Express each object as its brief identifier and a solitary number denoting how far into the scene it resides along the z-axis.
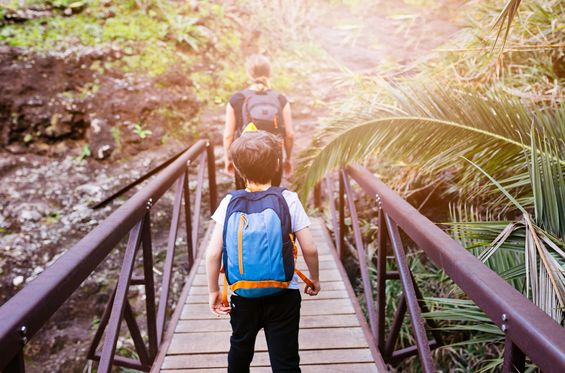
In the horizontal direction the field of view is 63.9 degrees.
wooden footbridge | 1.23
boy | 1.94
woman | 3.54
